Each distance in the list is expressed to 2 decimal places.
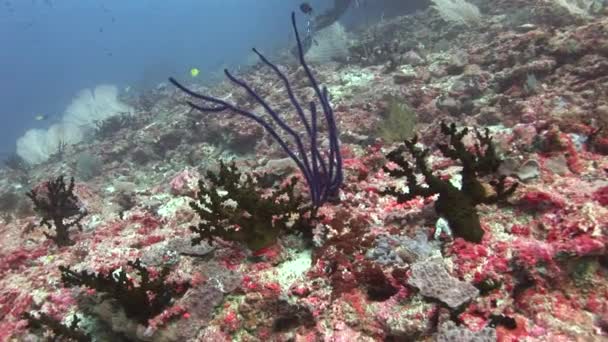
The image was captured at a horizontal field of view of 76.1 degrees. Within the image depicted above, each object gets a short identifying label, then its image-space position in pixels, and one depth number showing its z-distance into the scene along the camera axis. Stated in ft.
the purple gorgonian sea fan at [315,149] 10.00
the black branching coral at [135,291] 9.33
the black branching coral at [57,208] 15.69
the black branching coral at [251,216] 10.34
